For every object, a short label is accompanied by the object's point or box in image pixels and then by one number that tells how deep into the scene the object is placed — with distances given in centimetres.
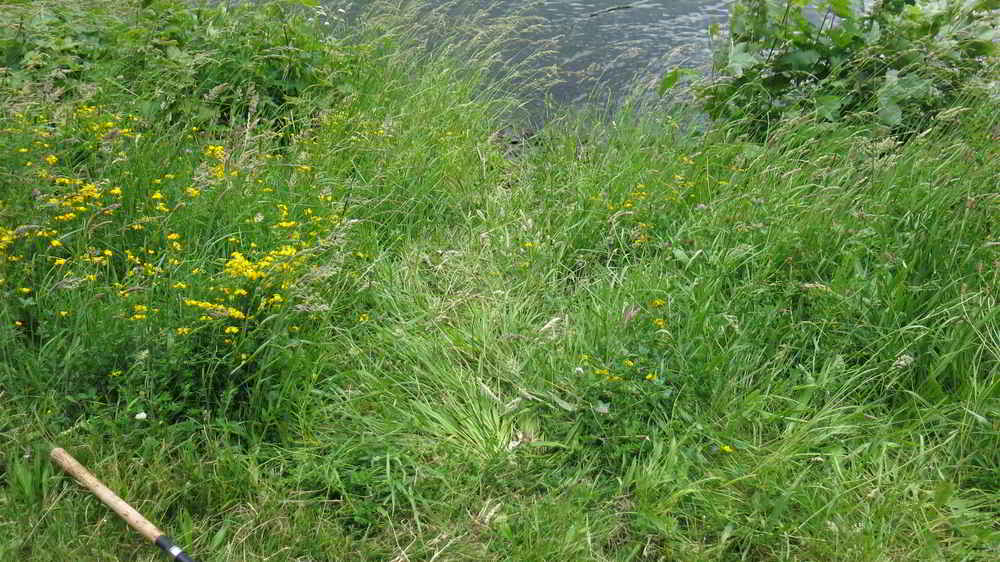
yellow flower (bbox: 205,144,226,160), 371
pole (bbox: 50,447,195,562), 225
